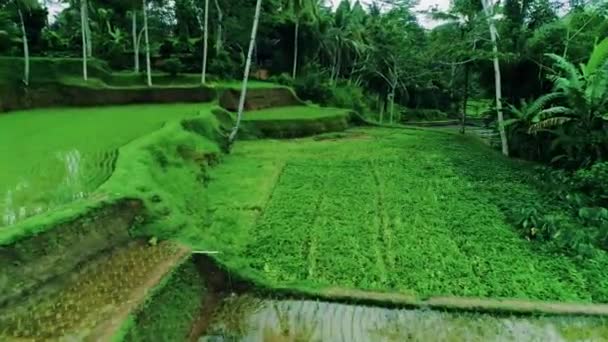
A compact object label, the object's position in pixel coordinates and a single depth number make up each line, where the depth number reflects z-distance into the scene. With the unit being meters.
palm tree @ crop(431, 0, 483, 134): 13.38
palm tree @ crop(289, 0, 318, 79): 20.30
